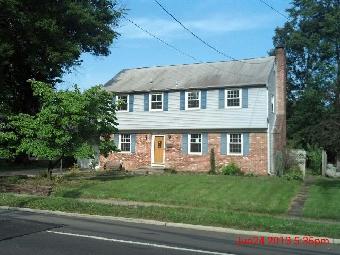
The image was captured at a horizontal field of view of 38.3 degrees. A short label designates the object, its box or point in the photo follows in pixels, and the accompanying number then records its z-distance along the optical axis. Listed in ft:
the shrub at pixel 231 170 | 92.89
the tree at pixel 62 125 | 68.69
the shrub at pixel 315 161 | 110.63
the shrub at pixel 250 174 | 90.74
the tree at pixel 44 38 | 106.32
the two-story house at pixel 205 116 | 95.40
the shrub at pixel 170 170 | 94.89
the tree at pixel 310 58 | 149.18
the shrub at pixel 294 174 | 82.22
